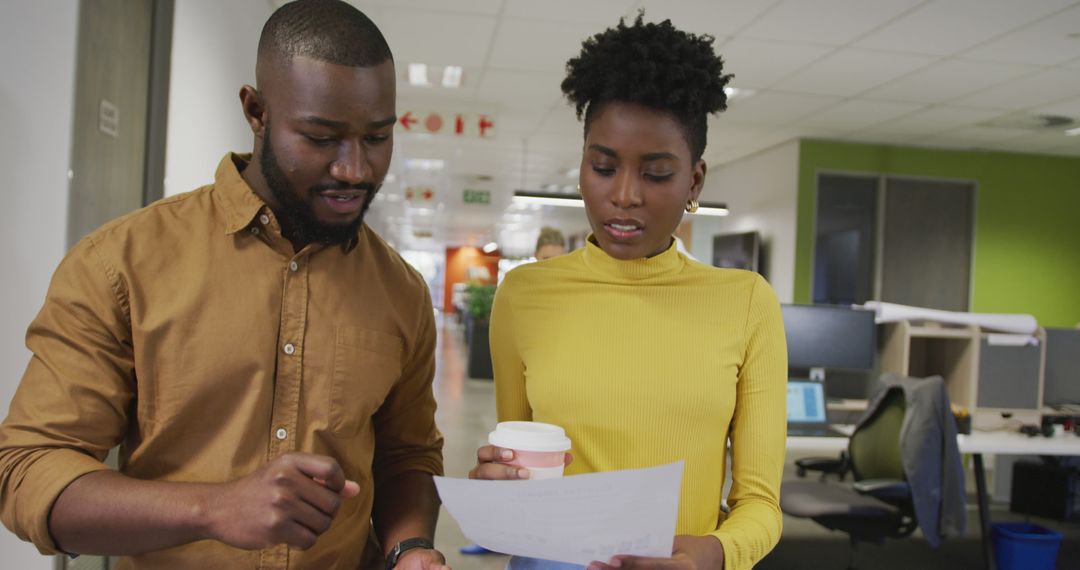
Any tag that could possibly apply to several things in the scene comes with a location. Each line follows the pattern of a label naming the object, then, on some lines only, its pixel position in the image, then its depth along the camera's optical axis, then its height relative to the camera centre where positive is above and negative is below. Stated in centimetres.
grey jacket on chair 307 -73
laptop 400 -64
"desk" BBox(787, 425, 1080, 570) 361 -74
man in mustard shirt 85 -13
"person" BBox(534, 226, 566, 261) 551 +28
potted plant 981 -73
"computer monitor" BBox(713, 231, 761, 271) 805 +45
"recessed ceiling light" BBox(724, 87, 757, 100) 573 +157
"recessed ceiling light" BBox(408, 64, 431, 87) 552 +156
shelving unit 416 -41
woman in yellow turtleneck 109 -7
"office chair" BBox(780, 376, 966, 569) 308 -84
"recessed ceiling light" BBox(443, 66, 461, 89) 552 +156
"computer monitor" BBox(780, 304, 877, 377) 419 -26
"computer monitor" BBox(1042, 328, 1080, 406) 452 -45
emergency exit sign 1191 +131
